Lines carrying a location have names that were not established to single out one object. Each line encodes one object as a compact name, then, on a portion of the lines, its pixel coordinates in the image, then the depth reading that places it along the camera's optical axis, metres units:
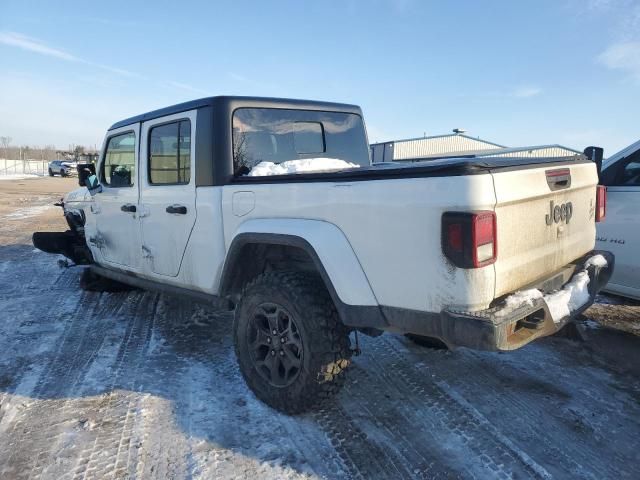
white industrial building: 25.22
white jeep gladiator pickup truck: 2.26
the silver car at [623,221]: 4.11
